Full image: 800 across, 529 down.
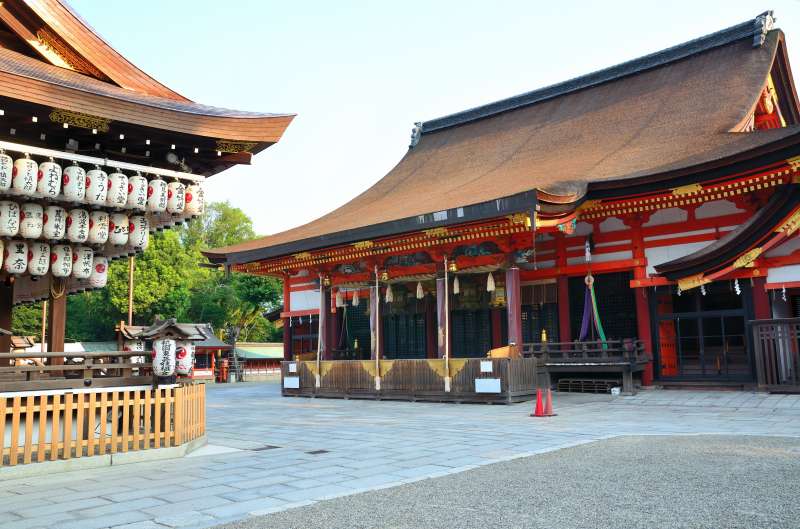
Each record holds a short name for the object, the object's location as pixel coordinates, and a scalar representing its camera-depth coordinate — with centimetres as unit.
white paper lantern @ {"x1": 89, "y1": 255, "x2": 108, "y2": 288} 1011
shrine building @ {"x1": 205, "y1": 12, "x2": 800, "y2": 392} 1380
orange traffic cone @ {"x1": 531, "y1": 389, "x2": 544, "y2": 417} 1172
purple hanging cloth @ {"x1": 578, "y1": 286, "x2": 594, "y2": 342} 1603
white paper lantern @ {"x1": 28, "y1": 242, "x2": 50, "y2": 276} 884
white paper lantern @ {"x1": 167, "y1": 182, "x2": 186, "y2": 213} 958
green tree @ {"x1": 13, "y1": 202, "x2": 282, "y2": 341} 3719
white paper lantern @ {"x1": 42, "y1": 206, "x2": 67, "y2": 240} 864
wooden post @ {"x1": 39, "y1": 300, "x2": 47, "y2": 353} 979
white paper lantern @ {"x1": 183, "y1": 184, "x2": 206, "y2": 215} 980
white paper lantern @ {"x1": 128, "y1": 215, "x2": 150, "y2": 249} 965
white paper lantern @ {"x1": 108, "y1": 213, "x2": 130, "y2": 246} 937
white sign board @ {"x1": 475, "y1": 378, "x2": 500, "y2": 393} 1445
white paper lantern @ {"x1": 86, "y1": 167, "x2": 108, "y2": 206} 871
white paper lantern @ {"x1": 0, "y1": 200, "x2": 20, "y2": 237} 824
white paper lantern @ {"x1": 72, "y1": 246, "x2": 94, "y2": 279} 929
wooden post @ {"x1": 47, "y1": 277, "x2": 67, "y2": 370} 905
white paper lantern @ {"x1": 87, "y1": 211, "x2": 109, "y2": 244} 908
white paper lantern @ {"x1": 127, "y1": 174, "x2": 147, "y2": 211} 912
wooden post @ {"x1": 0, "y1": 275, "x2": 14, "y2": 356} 958
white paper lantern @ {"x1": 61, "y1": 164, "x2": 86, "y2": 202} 850
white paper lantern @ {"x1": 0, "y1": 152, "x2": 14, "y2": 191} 782
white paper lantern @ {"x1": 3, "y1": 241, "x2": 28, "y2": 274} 863
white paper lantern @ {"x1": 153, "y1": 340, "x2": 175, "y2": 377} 842
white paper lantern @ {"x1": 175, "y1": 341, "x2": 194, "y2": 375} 862
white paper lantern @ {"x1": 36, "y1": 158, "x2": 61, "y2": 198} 825
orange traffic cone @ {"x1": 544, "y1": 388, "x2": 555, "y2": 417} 1168
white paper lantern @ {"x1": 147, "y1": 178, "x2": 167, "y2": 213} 935
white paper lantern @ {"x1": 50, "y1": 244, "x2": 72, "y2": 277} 904
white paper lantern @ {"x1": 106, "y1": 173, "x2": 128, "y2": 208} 888
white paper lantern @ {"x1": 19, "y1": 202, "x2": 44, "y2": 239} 844
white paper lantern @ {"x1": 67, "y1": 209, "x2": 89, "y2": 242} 887
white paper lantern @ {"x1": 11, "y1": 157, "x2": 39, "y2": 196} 803
